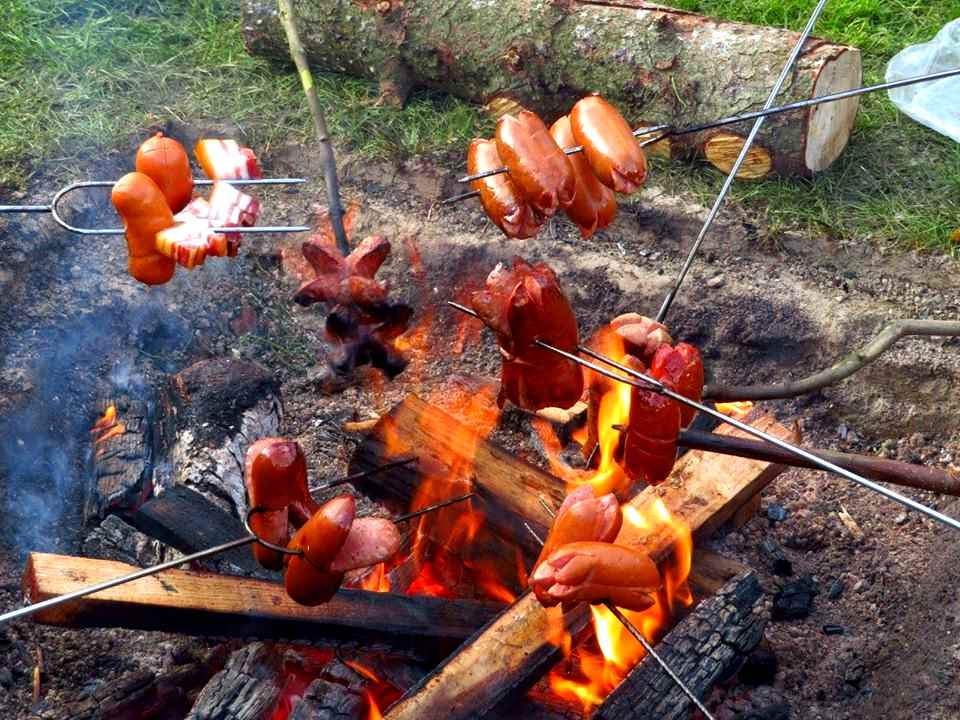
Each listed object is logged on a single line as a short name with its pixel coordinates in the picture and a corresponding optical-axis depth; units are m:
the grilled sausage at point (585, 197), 3.03
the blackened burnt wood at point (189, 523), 3.40
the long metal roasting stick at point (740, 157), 3.09
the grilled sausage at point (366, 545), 2.65
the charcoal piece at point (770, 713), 3.36
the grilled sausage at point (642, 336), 2.95
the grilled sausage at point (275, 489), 2.67
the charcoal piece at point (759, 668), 3.55
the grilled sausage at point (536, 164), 2.77
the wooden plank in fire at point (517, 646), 2.93
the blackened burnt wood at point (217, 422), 3.82
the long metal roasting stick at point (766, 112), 2.74
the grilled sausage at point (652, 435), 2.69
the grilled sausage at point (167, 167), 2.91
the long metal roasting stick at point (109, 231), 2.49
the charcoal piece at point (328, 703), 3.02
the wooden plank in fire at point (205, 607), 3.00
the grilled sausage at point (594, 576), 2.49
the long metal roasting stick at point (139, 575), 2.05
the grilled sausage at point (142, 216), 2.77
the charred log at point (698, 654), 3.06
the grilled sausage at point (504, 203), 2.87
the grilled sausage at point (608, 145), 2.81
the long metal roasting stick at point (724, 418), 2.03
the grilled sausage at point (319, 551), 2.55
